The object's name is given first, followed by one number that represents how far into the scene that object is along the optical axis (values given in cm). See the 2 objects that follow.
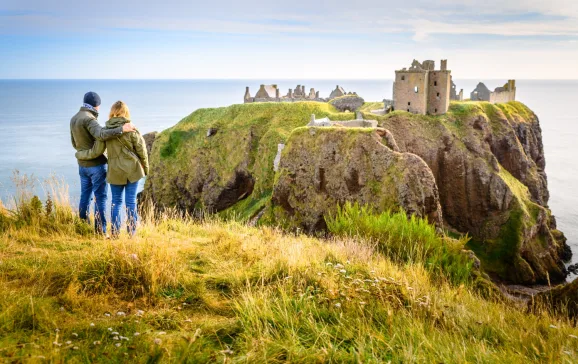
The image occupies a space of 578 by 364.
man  1026
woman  995
